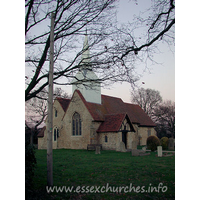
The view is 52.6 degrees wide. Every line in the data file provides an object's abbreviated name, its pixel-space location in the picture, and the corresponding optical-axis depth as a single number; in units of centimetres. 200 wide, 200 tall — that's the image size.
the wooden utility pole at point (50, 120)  700
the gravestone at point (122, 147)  2188
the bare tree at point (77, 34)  838
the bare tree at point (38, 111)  3297
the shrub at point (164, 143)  2377
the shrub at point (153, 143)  2139
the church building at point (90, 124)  2567
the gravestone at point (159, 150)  1648
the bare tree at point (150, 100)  4709
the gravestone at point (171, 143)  2492
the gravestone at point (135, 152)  1744
